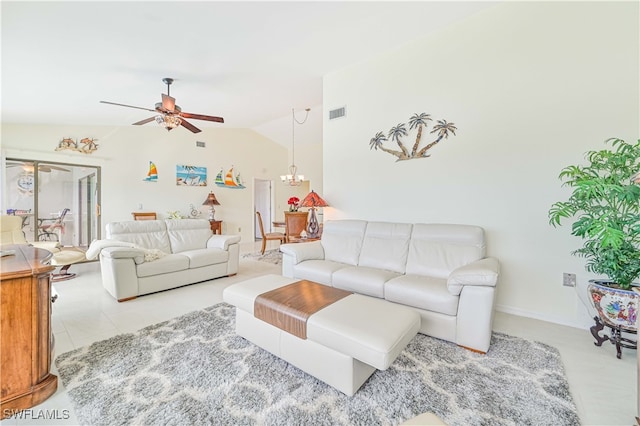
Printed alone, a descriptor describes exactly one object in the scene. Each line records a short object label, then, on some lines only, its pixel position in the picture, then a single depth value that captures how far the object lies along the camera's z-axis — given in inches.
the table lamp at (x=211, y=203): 265.7
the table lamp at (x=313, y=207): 162.4
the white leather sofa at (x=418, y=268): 81.4
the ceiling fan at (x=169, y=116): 133.7
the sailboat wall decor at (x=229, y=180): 282.0
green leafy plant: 72.6
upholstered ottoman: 57.7
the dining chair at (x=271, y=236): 232.3
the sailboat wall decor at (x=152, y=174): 233.1
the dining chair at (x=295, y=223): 195.2
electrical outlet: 99.1
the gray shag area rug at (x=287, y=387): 56.4
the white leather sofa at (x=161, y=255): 122.9
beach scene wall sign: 253.1
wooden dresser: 57.2
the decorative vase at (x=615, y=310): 75.0
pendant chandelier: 254.5
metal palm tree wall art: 126.5
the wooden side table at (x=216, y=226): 265.1
